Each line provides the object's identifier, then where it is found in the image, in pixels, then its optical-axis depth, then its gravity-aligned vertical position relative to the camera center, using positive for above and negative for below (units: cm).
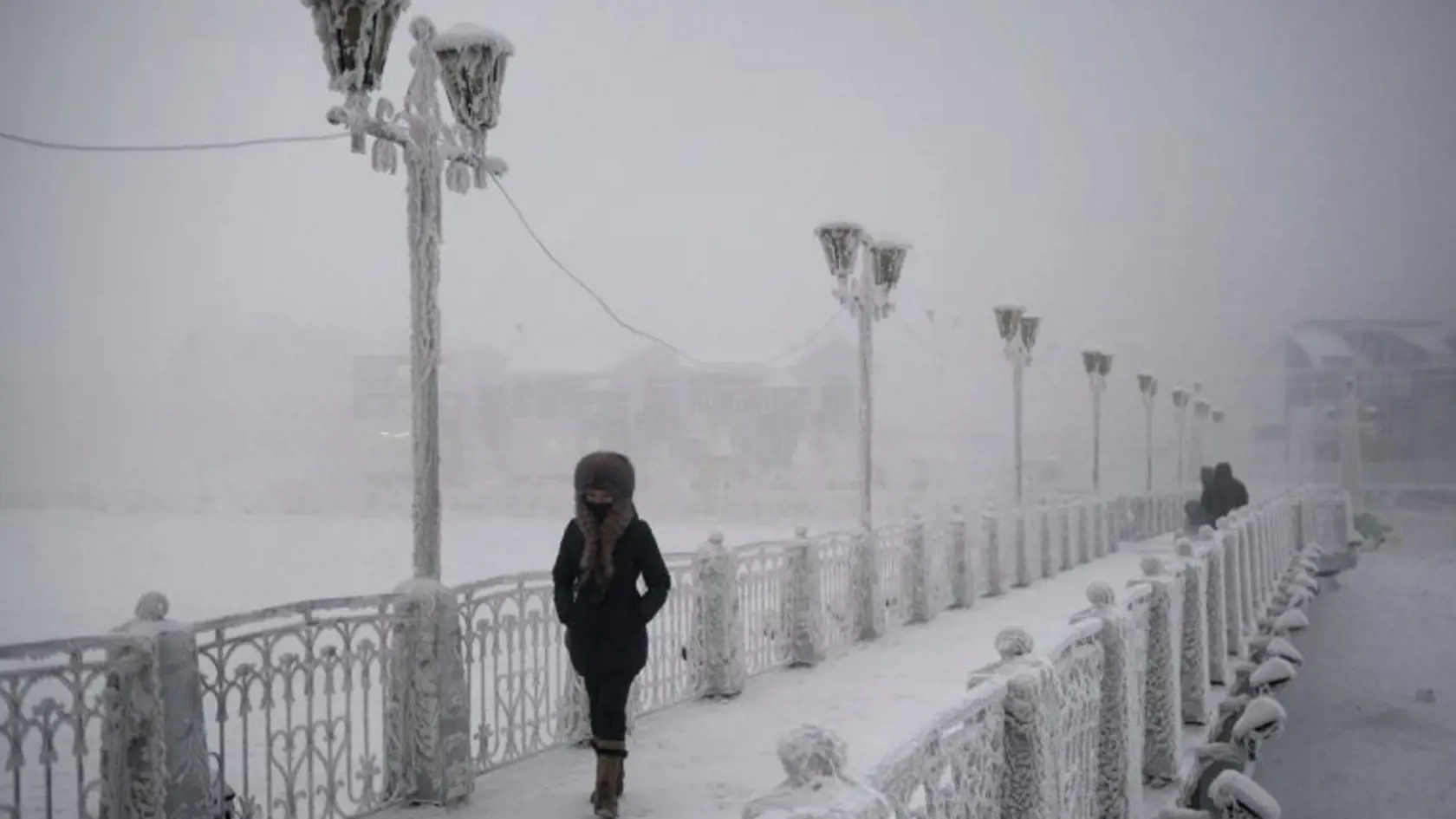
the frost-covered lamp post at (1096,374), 2655 +73
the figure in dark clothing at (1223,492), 1984 -158
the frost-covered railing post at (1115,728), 547 -158
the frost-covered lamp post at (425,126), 594 +168
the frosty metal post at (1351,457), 3928 -193
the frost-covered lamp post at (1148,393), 3375 +31
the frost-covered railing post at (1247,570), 1297 -198
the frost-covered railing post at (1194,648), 865 -189
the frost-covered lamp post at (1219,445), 7462 -290
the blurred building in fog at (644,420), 5669 -61
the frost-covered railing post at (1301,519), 2341 -246
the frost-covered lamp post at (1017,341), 2044 +122
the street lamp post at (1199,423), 4431 -83
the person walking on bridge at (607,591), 594 -96
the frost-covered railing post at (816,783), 236 -82
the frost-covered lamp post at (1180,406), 3711 -10
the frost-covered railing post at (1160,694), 690 -178
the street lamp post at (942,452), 5528 -265
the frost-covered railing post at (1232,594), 1138 -200
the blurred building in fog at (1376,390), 5912 +66
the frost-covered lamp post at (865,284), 1329 +153
